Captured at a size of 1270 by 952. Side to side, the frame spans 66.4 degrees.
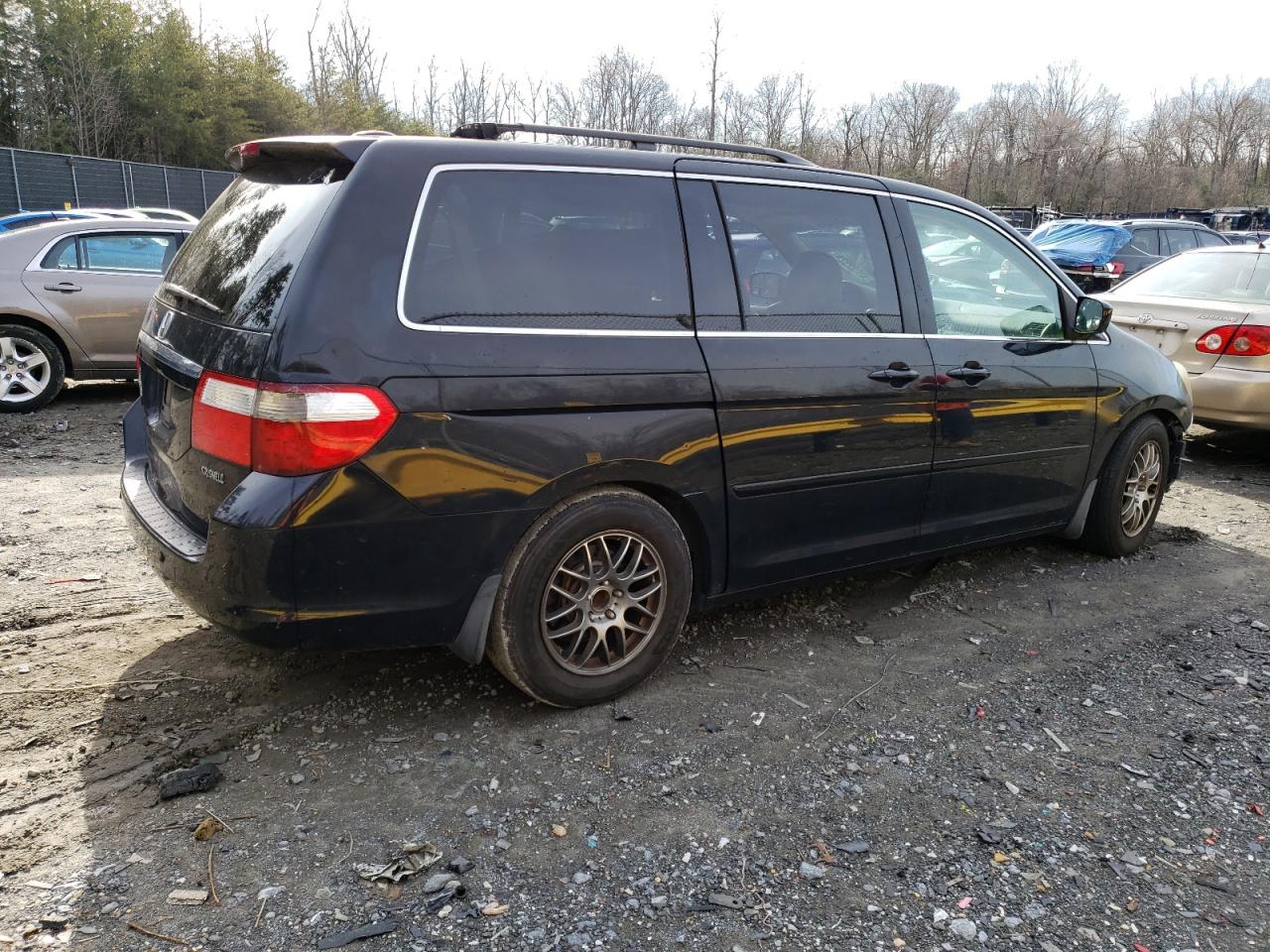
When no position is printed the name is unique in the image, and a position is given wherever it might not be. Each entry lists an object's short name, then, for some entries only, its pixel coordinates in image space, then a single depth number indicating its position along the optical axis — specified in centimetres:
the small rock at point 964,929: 238
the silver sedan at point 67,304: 812
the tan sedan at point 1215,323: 707
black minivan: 276
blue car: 1245
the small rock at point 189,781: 282
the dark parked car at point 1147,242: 1585
